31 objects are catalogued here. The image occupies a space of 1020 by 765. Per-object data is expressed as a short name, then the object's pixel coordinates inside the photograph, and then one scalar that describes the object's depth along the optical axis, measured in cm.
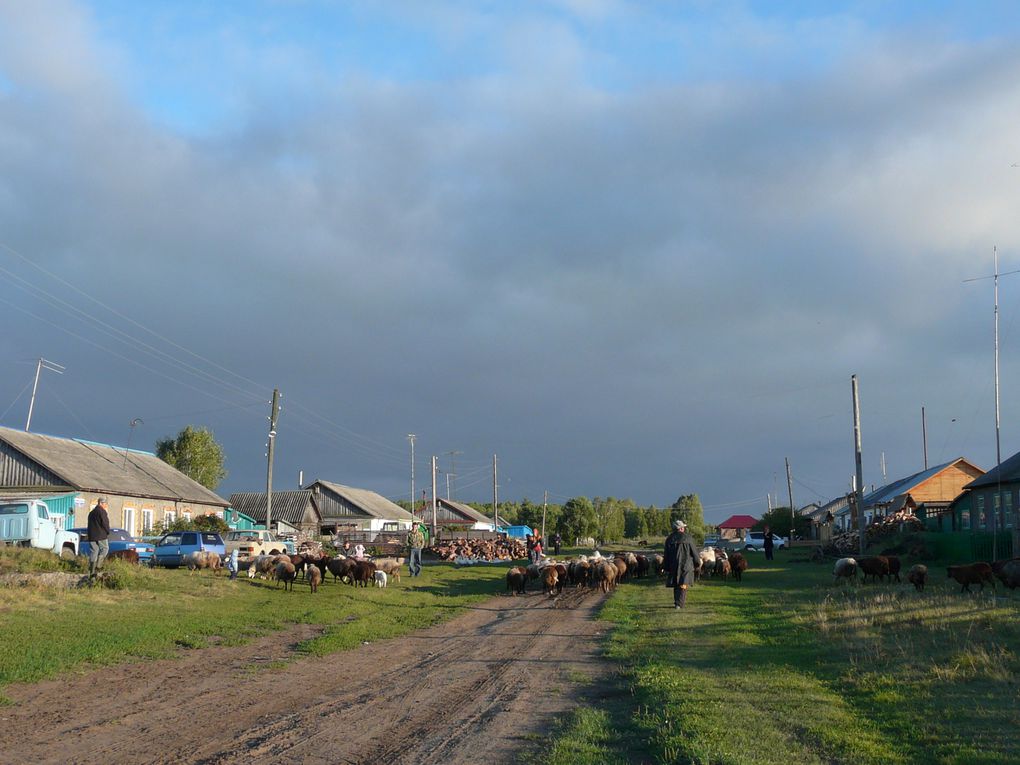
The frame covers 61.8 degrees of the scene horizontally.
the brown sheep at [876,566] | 2614
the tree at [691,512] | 11067
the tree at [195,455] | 7950
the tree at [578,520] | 9069
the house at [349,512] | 7606
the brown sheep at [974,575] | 2189
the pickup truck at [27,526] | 2334
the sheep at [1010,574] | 2103
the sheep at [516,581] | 2467
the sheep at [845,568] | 2666
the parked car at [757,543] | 6649
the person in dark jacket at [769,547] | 4359
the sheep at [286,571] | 2305
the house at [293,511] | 6662
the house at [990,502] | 3781
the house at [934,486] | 5691
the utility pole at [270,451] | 4297
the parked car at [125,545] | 2893
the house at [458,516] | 9594
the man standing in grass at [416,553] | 2880
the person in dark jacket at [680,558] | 1791
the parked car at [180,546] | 2869
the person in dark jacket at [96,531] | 1920
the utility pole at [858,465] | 3781
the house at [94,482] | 3938
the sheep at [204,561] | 2711
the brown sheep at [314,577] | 2312
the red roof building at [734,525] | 13738
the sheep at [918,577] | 2305
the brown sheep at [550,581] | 2411
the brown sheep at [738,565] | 2792
